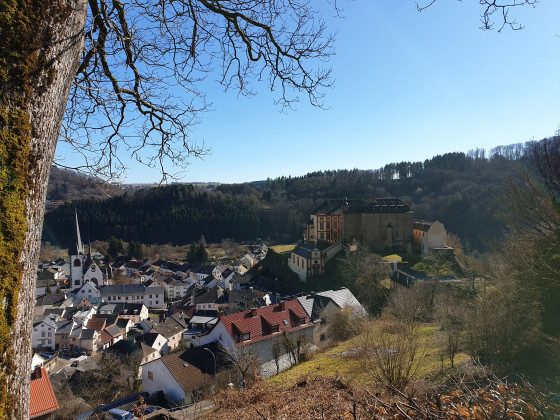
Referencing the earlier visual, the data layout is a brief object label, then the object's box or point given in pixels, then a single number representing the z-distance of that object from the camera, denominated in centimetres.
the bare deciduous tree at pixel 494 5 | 321
